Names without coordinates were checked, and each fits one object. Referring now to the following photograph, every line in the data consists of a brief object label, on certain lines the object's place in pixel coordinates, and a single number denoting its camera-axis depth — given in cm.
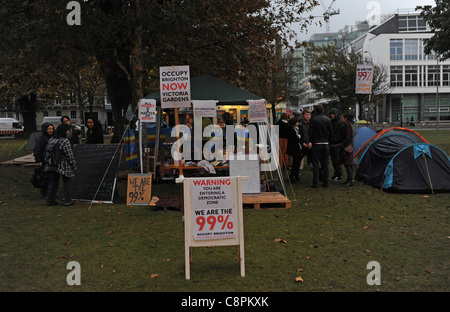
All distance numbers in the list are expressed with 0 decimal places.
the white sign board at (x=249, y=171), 1023
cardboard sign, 1027
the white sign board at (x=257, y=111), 1099
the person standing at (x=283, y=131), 1390
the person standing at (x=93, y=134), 1315
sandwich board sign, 520
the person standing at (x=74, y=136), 1282
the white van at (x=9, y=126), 5654
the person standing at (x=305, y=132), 1225
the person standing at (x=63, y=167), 970
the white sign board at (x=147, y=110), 1141
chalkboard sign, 1042
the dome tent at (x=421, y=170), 1108
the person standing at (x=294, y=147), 1281
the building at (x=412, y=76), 6900
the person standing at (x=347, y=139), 1218
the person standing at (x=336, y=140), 1272
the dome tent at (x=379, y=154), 1187
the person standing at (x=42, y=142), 1041
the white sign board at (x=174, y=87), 930
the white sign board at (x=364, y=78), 1736
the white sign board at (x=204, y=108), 1157
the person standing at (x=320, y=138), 1179
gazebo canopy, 1208
